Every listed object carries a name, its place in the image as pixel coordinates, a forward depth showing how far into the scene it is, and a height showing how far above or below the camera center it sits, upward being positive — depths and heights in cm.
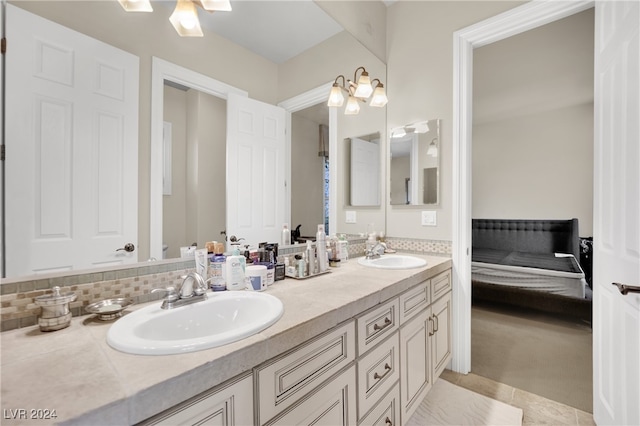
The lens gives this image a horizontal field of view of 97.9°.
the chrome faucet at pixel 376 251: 194 -27
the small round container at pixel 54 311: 75 -28
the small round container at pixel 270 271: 125 -27
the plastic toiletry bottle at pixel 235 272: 112 -24
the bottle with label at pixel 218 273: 111 -25
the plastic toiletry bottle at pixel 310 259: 145 -25
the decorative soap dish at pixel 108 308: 83 -29
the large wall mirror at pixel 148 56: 88 +61
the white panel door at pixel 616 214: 113 +0
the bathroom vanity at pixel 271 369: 52 -37
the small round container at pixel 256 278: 115 -27
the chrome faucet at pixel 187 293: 91 -28
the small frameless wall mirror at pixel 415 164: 206 +38
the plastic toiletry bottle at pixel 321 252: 153 -22
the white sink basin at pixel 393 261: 185 -33
